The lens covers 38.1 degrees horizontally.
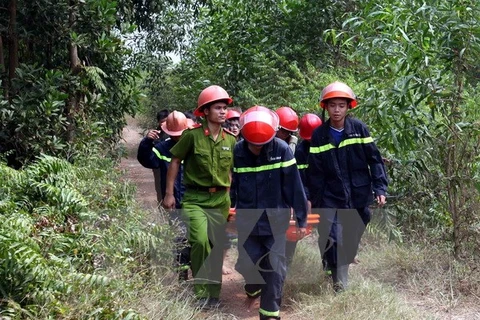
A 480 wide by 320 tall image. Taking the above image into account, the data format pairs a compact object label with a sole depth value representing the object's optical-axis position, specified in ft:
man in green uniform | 18.95
